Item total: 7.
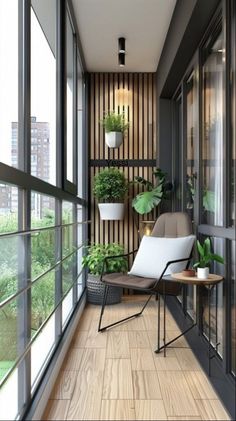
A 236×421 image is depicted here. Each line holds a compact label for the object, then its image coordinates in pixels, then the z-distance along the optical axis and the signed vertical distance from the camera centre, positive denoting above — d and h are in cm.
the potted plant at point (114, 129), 566 +108
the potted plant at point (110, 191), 561 +25
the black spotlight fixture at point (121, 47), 483 +183
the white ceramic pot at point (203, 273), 295 -44
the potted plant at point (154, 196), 536 +17
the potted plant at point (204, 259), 295 -34
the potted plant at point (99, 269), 530 -74
